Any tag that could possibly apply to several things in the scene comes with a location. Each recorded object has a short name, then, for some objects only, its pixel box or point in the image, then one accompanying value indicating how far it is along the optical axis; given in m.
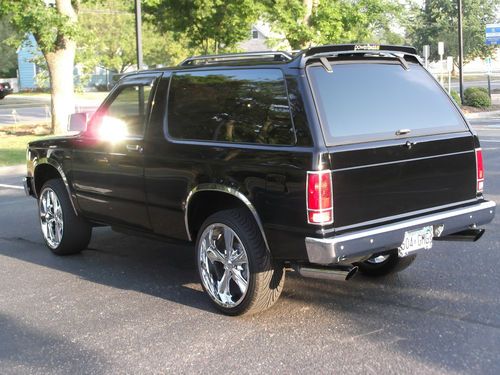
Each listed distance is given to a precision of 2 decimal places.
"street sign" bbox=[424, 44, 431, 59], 28.53
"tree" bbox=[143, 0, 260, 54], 22.48
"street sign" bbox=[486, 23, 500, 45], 31.62
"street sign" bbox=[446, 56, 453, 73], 27.45
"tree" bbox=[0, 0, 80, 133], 17.84
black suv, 4.29
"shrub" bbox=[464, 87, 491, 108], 28.33
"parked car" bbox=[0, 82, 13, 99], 45.91
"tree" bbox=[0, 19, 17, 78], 50.31
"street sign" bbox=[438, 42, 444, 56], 28.39
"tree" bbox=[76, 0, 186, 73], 50.62
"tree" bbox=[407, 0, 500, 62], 54.28
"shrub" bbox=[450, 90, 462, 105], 27.04
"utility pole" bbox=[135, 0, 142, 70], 16.67
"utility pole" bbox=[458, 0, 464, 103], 28.05
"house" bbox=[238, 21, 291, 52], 60.79
